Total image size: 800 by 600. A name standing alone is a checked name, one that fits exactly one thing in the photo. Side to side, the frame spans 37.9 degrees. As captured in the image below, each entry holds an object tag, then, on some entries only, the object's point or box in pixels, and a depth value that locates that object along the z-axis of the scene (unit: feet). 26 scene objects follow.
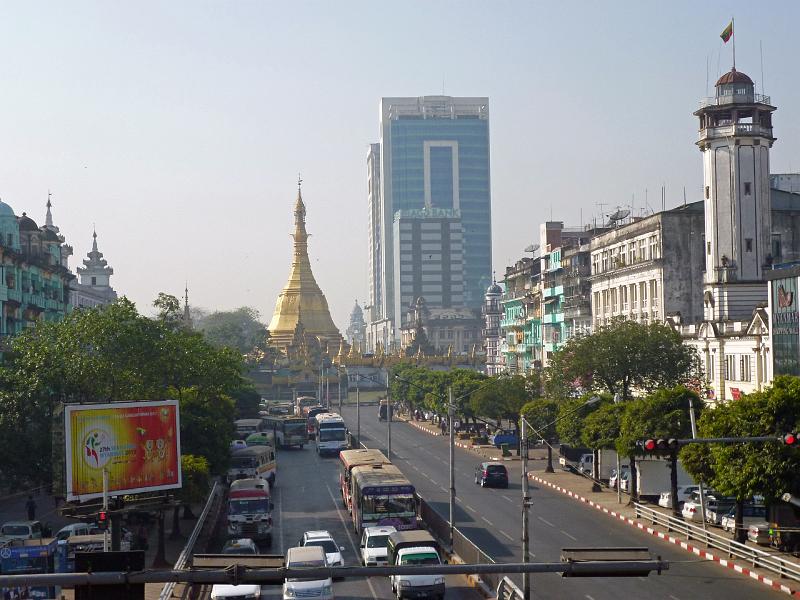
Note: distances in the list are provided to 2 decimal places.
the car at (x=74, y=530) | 148.36
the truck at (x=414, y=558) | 111.86
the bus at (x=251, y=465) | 215.51
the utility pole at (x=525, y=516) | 100.78
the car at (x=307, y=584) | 108.47
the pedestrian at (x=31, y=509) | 169.48
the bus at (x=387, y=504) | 148.25
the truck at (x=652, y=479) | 179.63
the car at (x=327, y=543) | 125.80
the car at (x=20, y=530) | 147.02
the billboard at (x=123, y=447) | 116.57
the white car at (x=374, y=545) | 128.47
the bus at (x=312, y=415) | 343.46
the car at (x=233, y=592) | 107.45
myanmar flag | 218.59
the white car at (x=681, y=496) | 170.60
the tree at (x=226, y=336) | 640.91
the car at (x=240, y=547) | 126.00
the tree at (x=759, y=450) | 120.88
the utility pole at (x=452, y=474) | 146.18
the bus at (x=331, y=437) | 278.46
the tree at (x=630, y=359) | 214.07
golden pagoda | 581.94
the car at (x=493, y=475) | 207.62
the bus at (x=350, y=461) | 172.55
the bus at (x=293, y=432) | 308.40
